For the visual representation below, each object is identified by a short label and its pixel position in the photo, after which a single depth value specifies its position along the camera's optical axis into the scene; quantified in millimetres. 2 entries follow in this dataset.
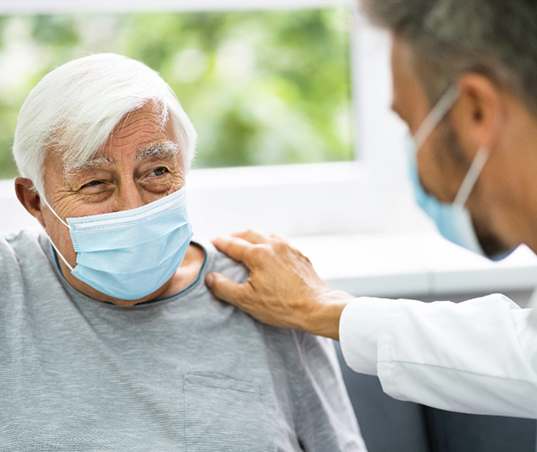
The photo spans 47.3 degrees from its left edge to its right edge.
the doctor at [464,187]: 763
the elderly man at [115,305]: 1188
